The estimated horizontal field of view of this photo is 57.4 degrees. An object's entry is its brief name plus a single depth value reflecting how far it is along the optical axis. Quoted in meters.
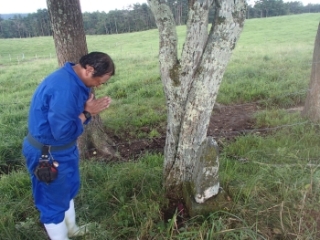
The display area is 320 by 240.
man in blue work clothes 2.14
